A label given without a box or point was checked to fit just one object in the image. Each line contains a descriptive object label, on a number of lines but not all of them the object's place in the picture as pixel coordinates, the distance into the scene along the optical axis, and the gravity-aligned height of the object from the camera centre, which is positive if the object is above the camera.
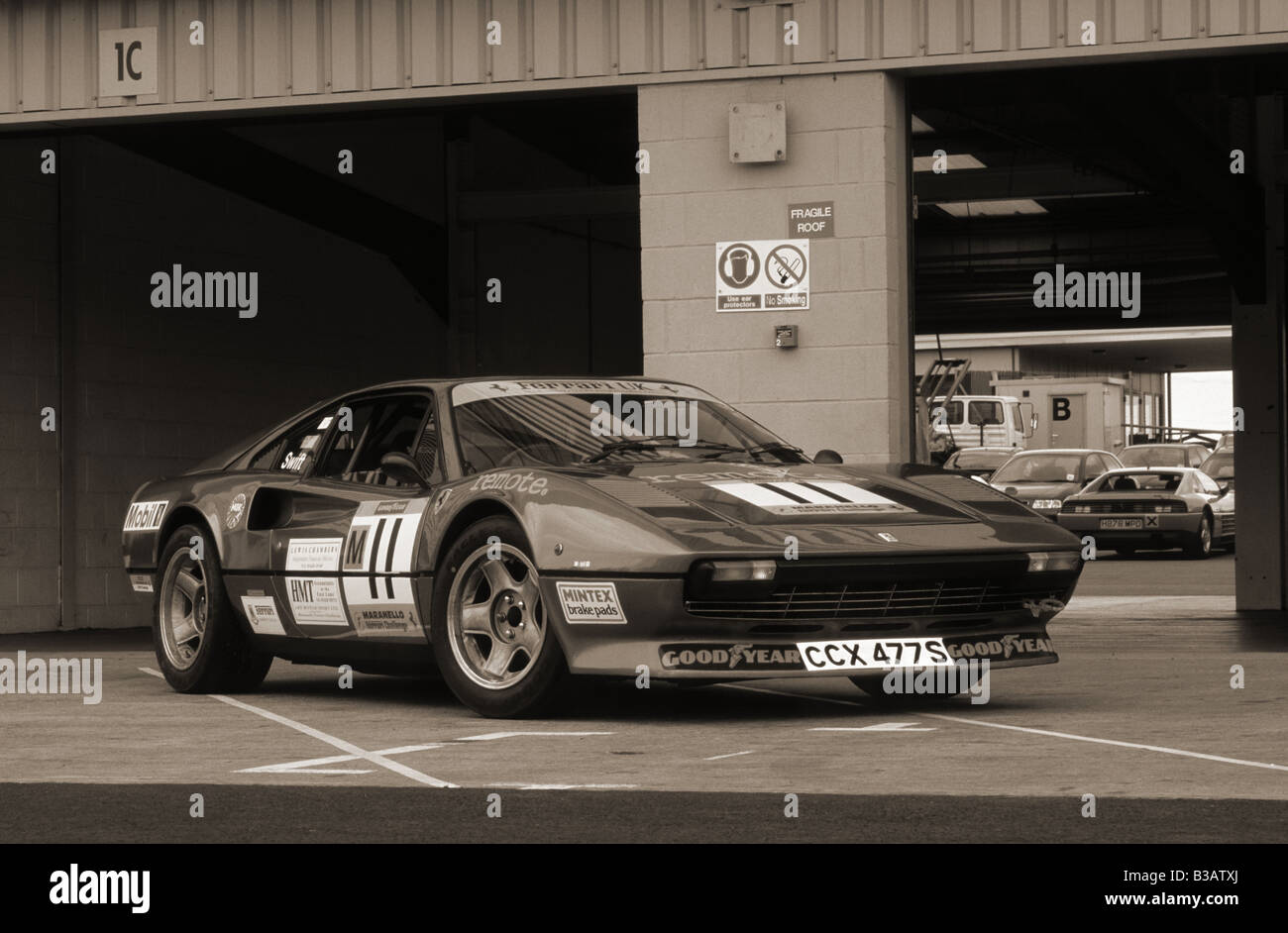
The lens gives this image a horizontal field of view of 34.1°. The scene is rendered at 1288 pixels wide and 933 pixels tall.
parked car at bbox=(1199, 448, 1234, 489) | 31.11 -0.49
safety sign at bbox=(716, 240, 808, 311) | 10.77 +0.87
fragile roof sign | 10.72 +1.14
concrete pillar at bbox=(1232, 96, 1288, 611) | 16.33 -0.13
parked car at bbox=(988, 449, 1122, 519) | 29.16 -0.50
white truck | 37.28 +0.34
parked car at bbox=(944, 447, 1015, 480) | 33.56 -0.34
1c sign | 11.77 +2.22
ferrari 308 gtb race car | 6.78 -0.37
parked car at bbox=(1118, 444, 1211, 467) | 35.56 -0.33
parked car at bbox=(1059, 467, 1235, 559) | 26.45 -0.96
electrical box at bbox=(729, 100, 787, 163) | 10.77 +1.60
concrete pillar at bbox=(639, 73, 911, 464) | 10.65 +0.97
